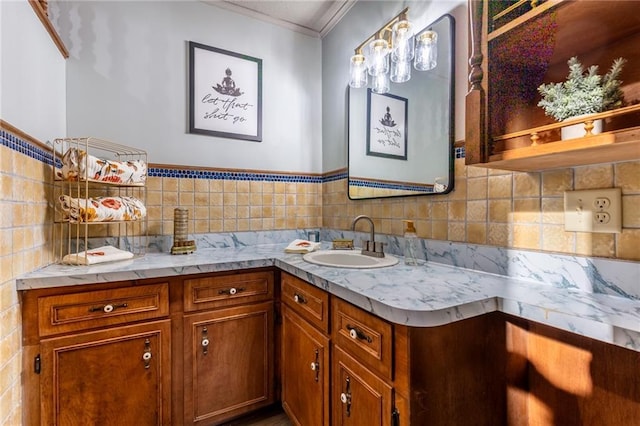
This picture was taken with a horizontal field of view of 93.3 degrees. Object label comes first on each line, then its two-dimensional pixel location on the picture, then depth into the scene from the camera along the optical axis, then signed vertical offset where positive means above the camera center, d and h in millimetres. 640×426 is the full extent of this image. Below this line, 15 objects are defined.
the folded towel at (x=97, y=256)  1295 -198
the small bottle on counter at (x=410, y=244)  1328 -149
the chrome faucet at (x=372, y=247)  1483 -186
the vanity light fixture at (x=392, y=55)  1357 +791
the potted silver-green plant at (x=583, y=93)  750 +307
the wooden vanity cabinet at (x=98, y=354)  1106 -562
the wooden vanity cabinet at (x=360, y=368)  811 -472
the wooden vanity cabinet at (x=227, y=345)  1363 -635
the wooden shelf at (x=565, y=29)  773 +506
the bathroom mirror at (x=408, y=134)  1311 +399
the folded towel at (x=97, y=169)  1294 +195
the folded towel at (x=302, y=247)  1646 -200
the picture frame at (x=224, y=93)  1863 +762
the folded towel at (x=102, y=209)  1272 +13
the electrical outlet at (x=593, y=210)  815 -1
